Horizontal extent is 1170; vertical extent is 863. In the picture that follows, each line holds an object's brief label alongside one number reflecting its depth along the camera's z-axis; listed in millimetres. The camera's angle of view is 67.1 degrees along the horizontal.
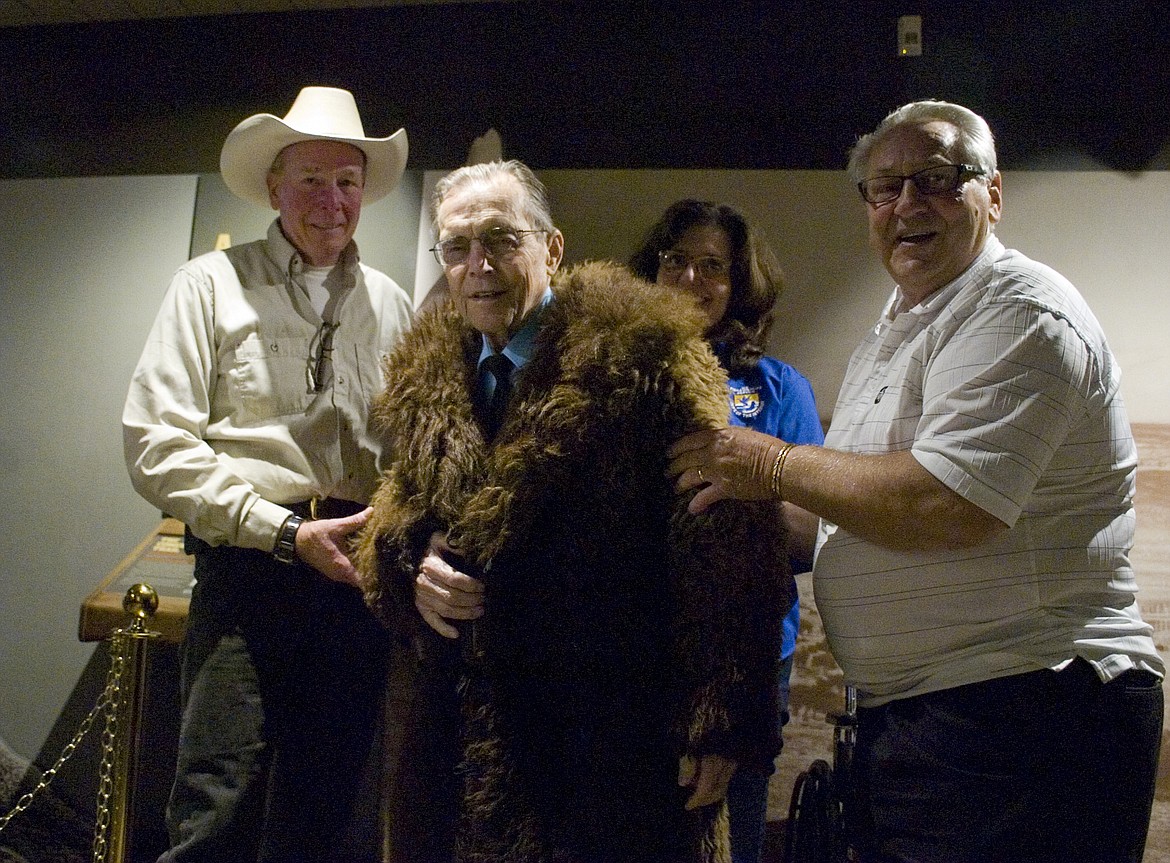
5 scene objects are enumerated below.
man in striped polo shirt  1507
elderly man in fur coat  1620
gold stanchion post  2398
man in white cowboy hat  2146
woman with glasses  2307
